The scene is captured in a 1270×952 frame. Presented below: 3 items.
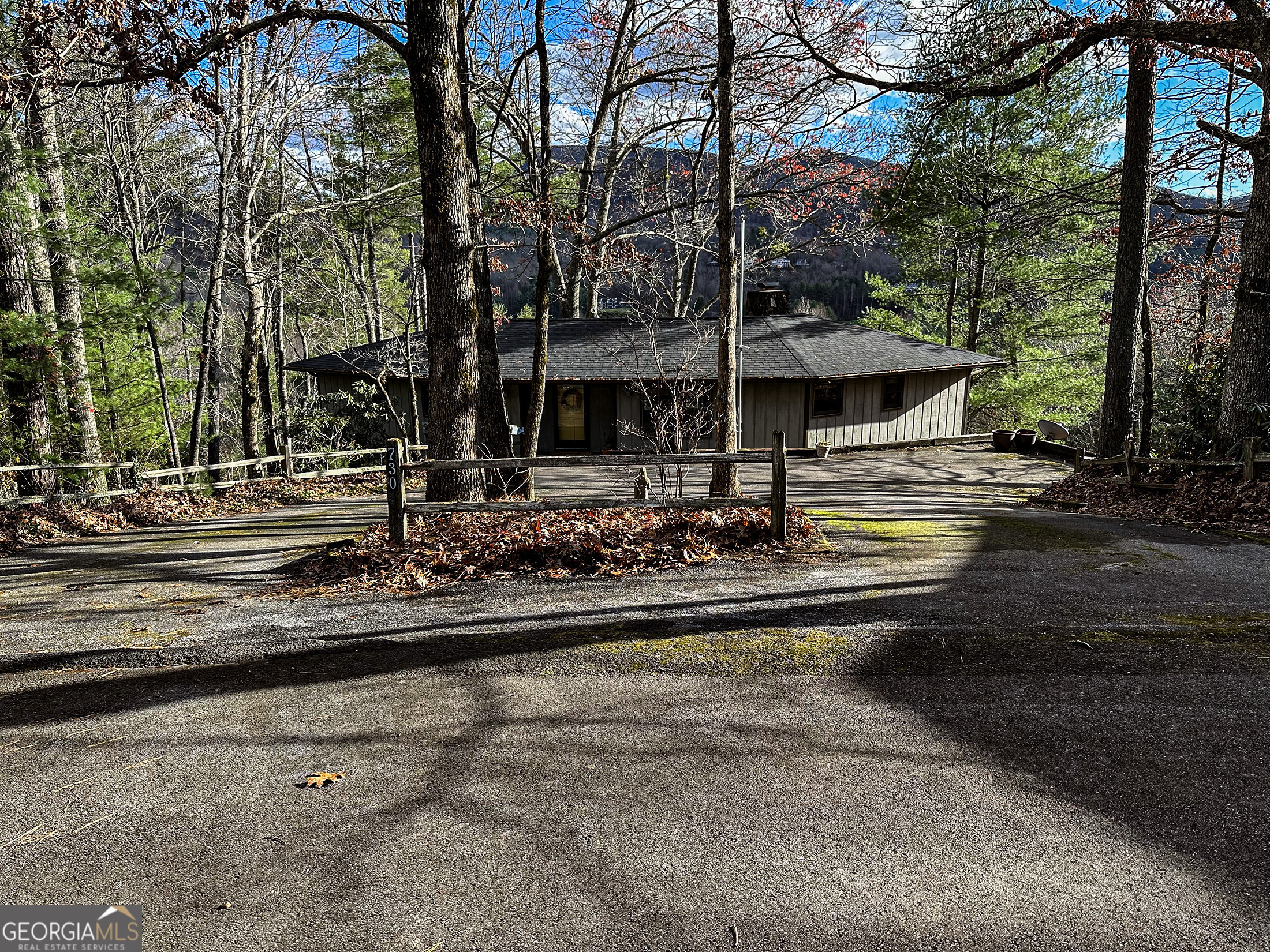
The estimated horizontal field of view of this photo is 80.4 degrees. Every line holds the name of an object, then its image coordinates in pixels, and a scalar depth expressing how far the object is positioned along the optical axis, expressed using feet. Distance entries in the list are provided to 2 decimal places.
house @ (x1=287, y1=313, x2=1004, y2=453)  81.20
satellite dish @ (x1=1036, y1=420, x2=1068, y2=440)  79.30
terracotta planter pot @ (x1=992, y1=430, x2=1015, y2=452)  85.56
